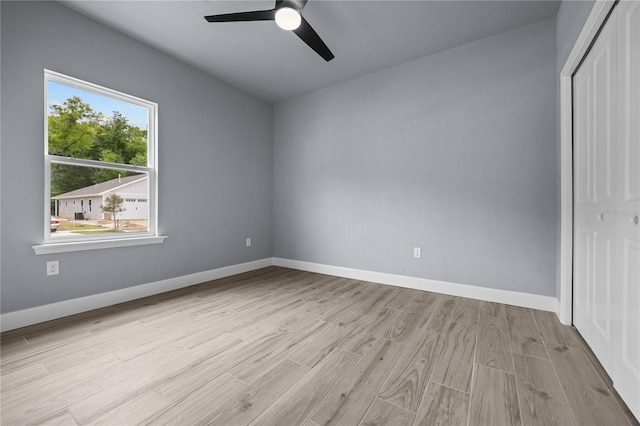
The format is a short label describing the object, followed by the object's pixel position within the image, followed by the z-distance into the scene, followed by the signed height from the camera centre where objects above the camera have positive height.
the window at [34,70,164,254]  2.27 +0.43
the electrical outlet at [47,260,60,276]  2.20 -0.48
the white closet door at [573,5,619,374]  1.49 +0.13
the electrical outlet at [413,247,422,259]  3.08 -0.45
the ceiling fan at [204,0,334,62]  1.96 +1.48
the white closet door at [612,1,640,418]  1.20 +0.05
